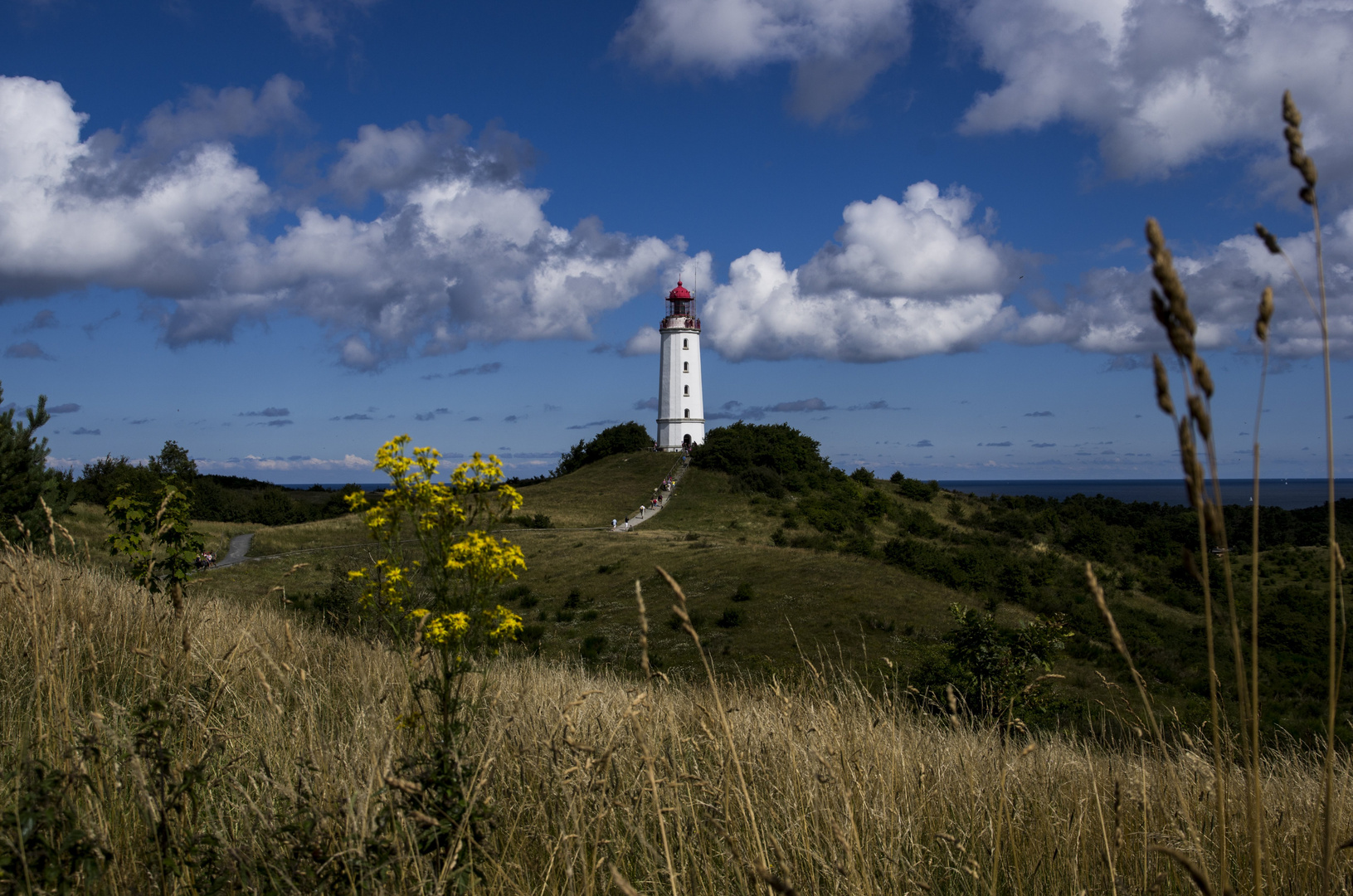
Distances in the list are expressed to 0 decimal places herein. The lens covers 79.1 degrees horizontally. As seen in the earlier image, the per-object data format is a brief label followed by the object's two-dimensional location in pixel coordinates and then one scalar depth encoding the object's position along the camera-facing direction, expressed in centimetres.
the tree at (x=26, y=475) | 1514
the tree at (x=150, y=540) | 838
